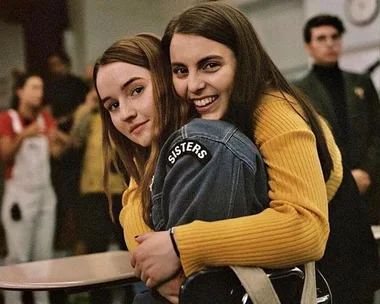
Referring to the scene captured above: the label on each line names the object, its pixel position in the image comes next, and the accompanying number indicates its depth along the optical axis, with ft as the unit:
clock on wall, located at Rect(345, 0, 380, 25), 15.21
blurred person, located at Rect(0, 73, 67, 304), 10.59
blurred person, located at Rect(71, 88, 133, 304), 9.57
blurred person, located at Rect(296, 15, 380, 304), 8.95
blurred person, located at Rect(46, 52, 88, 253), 11.37
